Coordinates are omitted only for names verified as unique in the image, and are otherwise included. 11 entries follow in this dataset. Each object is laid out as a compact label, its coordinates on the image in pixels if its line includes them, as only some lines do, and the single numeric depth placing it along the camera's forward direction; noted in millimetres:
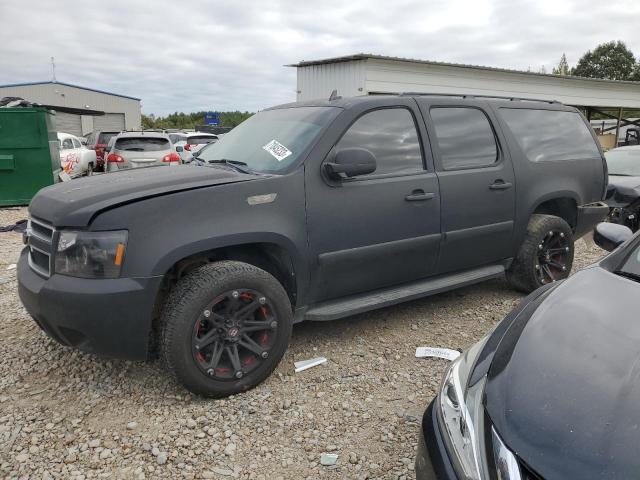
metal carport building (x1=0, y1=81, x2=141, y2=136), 34344
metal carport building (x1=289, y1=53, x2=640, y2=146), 17125
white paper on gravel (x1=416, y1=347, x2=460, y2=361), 3552
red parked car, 15992
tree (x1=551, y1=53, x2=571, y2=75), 54500
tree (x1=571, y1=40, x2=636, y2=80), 53969
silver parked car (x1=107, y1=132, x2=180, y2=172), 10992
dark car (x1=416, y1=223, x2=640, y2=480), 1408
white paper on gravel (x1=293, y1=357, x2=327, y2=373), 3368
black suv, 2678
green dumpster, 9141
